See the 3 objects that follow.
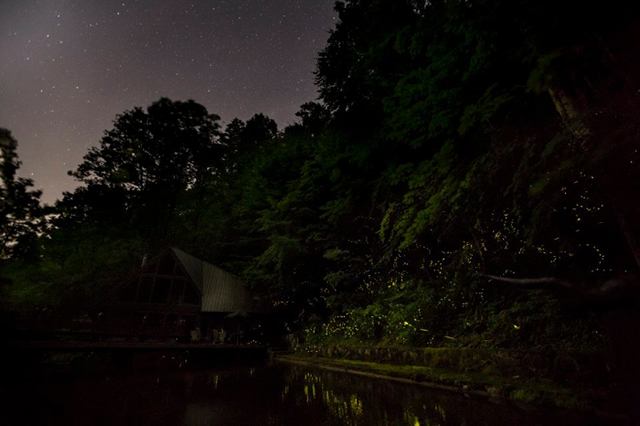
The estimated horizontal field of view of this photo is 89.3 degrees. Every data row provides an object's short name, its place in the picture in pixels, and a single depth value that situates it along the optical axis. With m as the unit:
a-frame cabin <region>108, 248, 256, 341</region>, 24.88
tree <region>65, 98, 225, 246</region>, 35.75
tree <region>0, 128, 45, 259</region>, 15.48
